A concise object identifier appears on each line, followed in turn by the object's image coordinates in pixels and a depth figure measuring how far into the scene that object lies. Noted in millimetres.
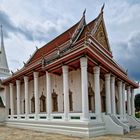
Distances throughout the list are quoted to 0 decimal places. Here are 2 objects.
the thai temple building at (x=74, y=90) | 7522
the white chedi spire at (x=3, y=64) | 18803
